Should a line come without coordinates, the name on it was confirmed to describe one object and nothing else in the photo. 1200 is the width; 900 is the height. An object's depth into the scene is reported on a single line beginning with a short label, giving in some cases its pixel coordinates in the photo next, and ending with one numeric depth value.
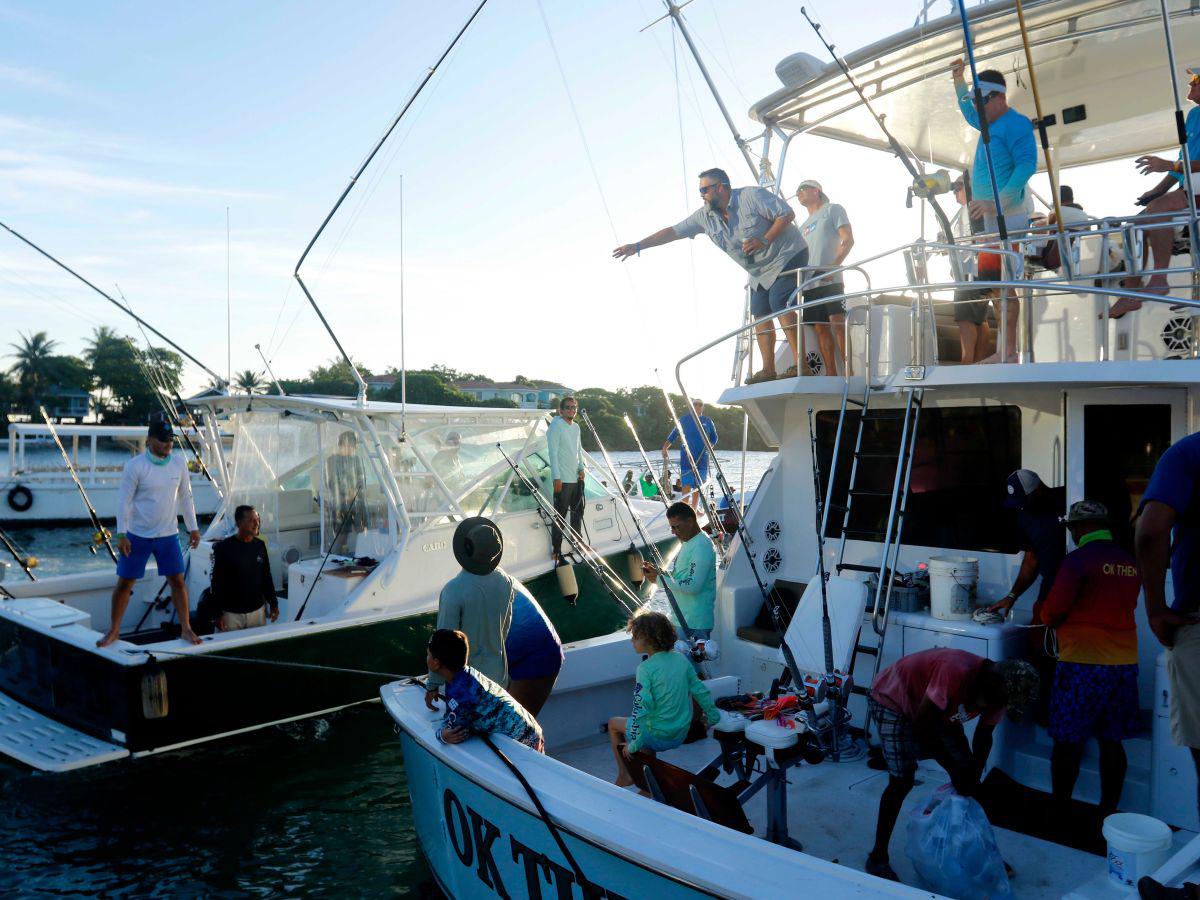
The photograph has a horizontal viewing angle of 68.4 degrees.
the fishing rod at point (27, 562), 9.27
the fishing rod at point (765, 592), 4.73
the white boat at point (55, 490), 25.78
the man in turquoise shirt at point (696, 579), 6.00
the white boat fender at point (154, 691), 6.71
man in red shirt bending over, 3.68
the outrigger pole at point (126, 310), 8.16
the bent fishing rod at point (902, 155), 5.73
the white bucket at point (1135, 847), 2.96
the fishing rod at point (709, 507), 5.82
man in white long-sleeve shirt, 6.93
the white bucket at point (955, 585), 4.89
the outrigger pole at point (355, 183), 8.23
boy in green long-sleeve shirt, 4.25
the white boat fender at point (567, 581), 9.66
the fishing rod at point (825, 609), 4.84
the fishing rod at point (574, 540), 7.53
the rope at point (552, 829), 3.31
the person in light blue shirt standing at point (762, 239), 6.34
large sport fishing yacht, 3.53
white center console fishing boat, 7.04
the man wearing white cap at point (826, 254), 5.95
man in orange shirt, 4.01
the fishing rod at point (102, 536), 9.41
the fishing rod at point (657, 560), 5.75
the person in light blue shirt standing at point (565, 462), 9.90
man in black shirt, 7.89
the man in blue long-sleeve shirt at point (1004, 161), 5.43
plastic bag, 3.44
